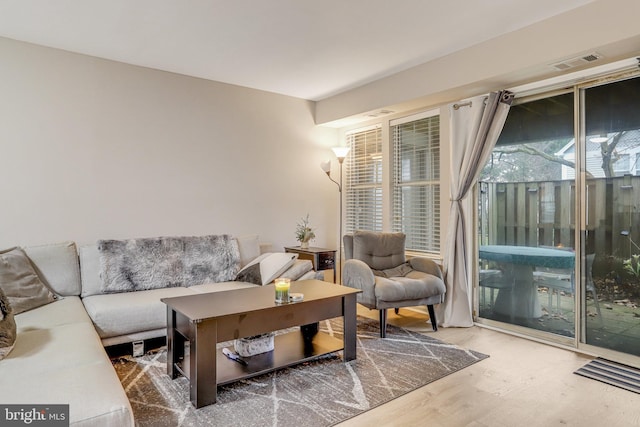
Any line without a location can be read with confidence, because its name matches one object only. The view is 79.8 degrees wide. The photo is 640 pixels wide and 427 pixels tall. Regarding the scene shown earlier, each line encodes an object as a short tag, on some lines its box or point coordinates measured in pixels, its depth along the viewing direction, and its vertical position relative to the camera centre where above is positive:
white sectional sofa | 1.49 -0.69
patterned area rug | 2.10 -1.11
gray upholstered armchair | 3.35 -0.60
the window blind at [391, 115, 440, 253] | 4.25 +0.36
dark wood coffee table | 2.19 -0.72
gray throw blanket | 3.31 -0.44
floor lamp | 4.98 +0.74
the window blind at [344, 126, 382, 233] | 4.95 +0.43
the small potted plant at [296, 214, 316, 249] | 4.68 -0.27
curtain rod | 3.71 +1.06
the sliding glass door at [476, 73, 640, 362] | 2.91 -0.06
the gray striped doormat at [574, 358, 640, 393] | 2.54 -1.14
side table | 4.36 -0.50
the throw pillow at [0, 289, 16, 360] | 1.85 -0.58
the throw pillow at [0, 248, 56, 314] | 2.66 -0.49
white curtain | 3.60 +0.25
